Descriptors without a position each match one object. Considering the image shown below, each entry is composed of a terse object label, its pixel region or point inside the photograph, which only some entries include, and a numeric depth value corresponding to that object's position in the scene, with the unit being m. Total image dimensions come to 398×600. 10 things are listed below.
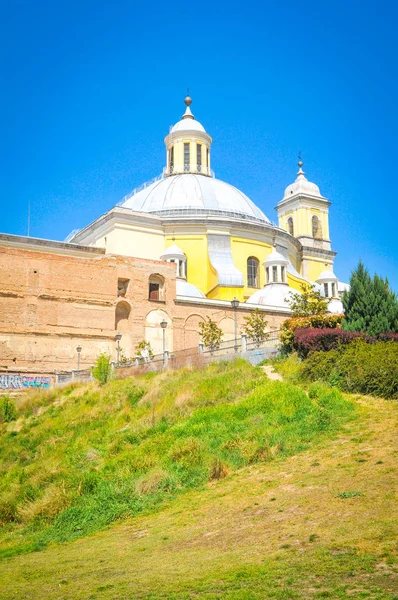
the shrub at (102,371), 23.31
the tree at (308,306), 27.94
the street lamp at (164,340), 32.78
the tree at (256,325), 30.72
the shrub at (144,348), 31.84
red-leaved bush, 19.36
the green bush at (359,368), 16.22
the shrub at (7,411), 22.48
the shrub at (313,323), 22.38
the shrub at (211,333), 32.03
